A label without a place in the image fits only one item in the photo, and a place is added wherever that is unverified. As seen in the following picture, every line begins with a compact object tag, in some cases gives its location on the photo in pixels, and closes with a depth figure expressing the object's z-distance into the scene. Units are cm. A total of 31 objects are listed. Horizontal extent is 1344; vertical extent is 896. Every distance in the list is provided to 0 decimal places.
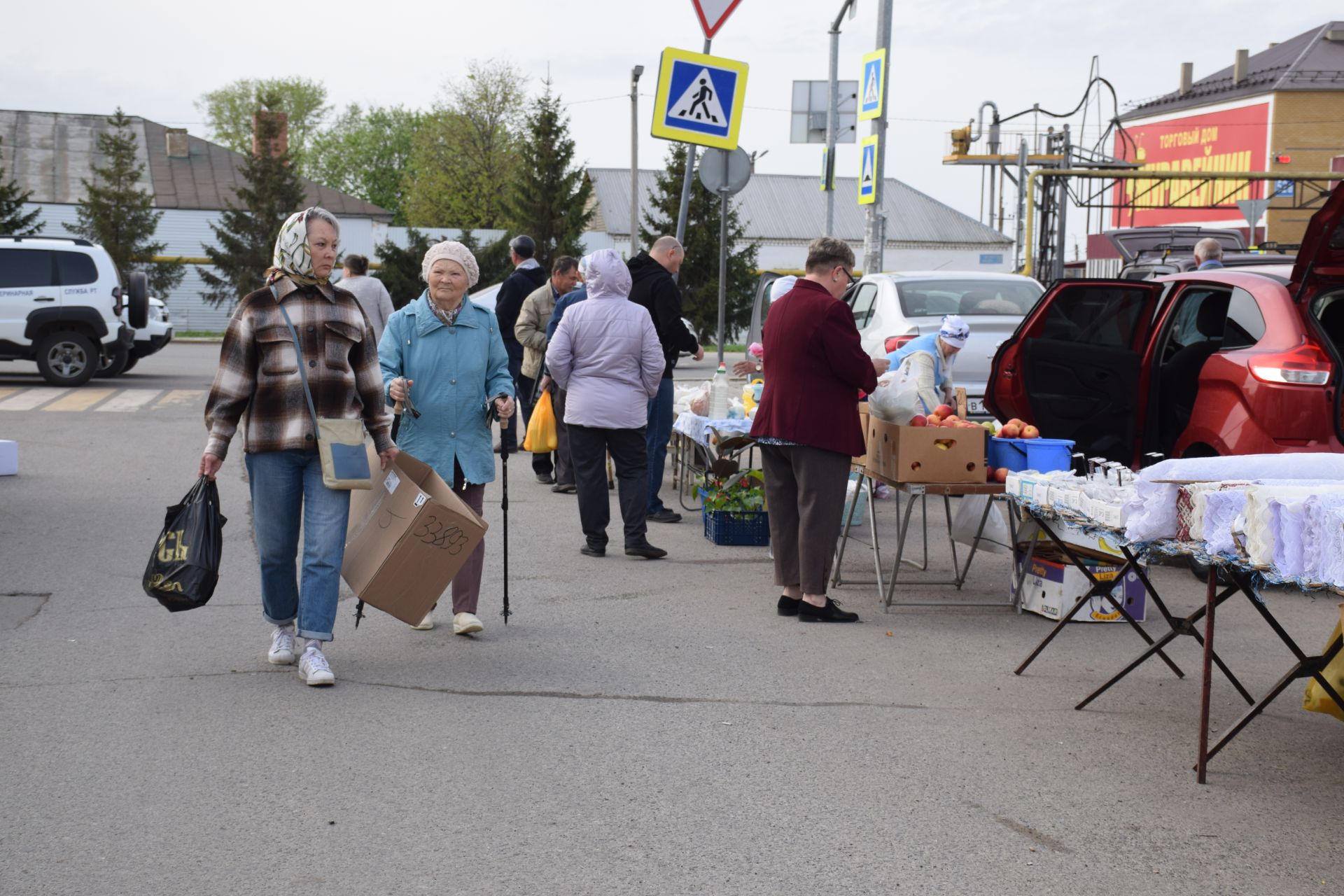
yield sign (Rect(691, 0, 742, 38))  1163
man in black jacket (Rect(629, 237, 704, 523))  1019
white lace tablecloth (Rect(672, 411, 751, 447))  969
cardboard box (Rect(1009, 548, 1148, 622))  732
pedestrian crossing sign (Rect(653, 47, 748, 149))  1200
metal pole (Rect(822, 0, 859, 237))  2053
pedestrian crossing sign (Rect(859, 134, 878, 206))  1720
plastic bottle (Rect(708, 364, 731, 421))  1066
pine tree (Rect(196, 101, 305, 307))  5444
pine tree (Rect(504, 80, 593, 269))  4647
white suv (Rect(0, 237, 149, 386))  2080
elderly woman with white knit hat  671
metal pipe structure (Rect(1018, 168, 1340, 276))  2033
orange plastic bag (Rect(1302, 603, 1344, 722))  527
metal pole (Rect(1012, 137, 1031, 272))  4352
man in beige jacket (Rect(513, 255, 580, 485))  1205
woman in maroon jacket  702
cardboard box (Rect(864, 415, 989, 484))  728
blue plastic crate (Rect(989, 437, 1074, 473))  730
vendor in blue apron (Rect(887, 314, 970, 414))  805
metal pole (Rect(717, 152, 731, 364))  1210
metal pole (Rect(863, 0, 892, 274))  1726
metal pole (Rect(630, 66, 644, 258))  4518
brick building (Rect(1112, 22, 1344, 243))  5106
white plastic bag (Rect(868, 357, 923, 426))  749
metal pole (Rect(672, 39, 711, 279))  1185
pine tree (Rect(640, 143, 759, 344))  3828
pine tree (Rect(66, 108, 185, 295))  5162
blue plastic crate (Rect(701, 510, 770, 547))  960
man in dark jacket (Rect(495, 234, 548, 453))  1291
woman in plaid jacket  581
